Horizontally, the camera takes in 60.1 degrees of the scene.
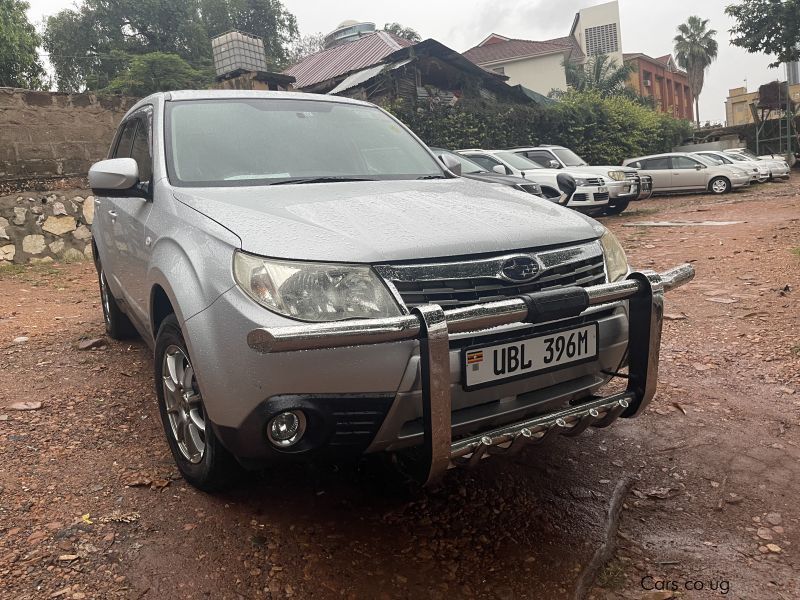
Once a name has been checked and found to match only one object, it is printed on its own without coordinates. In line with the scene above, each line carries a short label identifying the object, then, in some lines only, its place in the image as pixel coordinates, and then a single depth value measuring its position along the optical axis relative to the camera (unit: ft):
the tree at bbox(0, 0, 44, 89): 68.59
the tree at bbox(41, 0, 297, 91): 130.93
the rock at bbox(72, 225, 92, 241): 29.83
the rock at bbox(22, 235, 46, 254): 28.63
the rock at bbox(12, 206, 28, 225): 28.19
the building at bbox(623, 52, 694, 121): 173.88
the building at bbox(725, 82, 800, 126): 161.48
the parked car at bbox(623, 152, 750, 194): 61.87
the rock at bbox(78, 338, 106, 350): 15.96
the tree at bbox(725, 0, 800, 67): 86.17
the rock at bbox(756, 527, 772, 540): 7.99
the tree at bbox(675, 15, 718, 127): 191.31
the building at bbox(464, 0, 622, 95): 140.67
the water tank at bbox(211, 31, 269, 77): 46.78
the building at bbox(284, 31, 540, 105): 64.95
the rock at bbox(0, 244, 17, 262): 28.02
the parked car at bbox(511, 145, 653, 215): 43.80
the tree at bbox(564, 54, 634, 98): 133.90
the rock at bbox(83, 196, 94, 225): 29.68
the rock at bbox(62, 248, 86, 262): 29.66
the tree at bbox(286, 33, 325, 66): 158.80
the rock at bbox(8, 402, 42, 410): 12.14
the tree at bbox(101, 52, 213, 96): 86.38
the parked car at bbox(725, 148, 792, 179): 69.72
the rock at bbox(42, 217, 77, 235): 29.07
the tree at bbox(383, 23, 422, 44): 166.85
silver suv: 6.86
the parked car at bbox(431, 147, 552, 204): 31.12
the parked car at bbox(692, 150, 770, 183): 64.22
